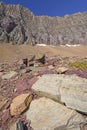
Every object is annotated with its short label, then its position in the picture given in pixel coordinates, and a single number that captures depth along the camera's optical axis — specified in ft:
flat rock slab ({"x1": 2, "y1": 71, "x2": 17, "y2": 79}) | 16.12
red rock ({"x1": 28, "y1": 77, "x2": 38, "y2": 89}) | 13.36
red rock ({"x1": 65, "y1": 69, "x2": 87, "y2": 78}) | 12.74
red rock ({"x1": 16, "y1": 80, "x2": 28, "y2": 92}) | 13.32
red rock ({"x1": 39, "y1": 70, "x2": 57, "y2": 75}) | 14.41
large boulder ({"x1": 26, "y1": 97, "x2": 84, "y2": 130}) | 10.09
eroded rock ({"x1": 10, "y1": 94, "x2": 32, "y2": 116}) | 11.54
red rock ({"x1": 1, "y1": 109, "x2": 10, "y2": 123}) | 11.63
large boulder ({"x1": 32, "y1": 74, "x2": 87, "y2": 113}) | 10.08
